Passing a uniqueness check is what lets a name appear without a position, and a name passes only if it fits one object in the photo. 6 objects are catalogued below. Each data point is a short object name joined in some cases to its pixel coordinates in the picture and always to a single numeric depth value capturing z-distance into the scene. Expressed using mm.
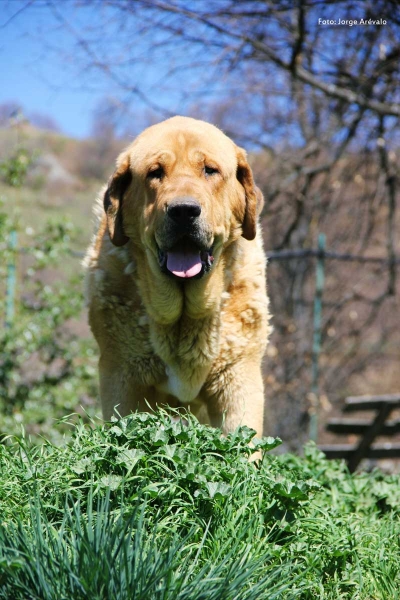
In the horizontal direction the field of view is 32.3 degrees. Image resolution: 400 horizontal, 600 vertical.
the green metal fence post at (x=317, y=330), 7775
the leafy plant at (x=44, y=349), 7012
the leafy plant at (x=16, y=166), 7434
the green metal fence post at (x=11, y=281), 7175
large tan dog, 3773
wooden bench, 7531
